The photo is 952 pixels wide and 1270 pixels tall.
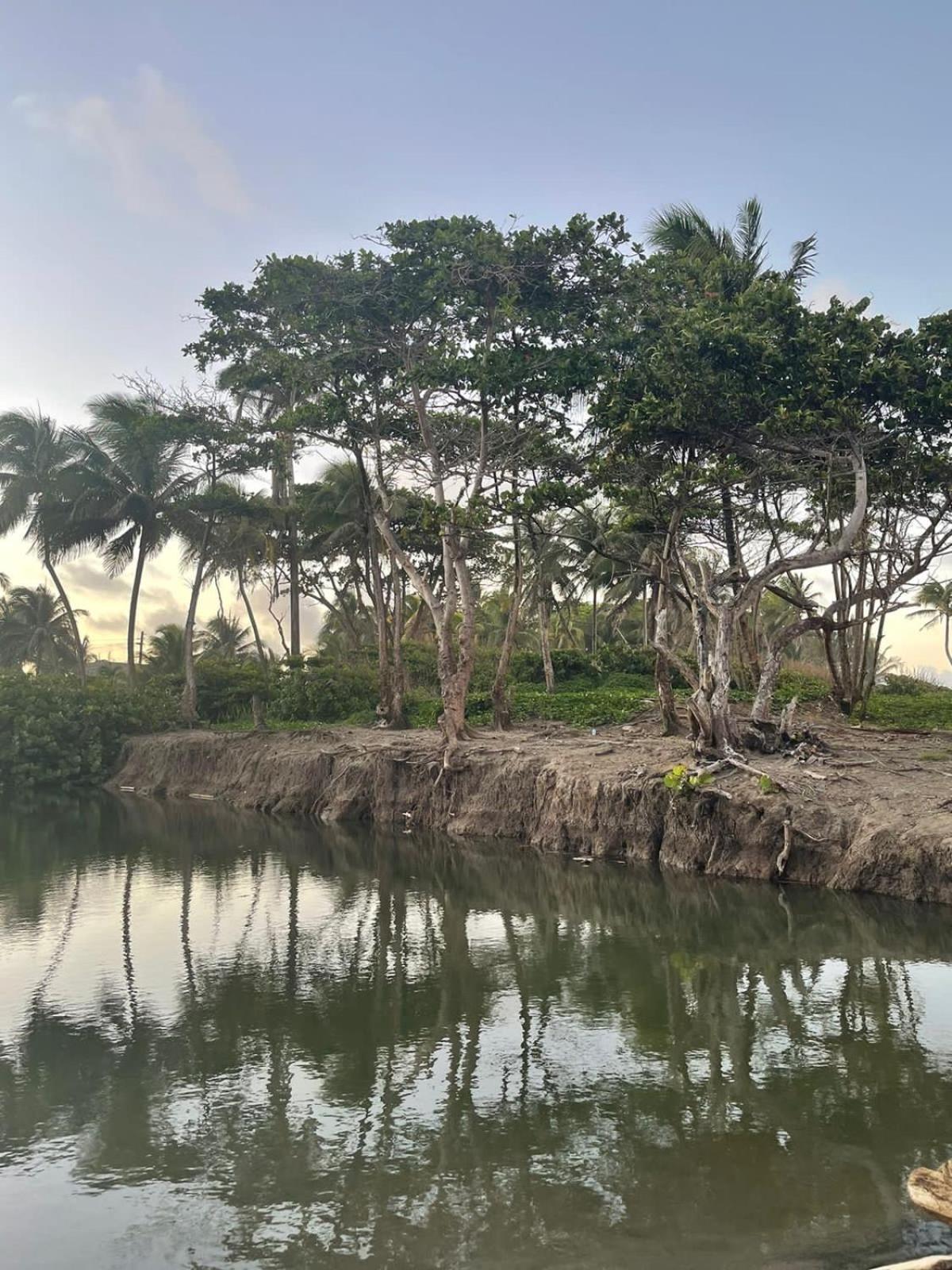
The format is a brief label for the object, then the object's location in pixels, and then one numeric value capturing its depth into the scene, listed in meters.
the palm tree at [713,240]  23.30
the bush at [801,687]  27.42
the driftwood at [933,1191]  5.72
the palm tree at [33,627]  45.31
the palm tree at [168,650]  41.50
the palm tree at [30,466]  33.38
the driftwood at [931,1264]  4.76
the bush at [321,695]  31.31
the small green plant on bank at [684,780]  16.12
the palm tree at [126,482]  31.78
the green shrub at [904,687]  33.41
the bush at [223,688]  33.62
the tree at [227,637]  48.25
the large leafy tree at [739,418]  17.30
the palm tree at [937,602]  34.75
